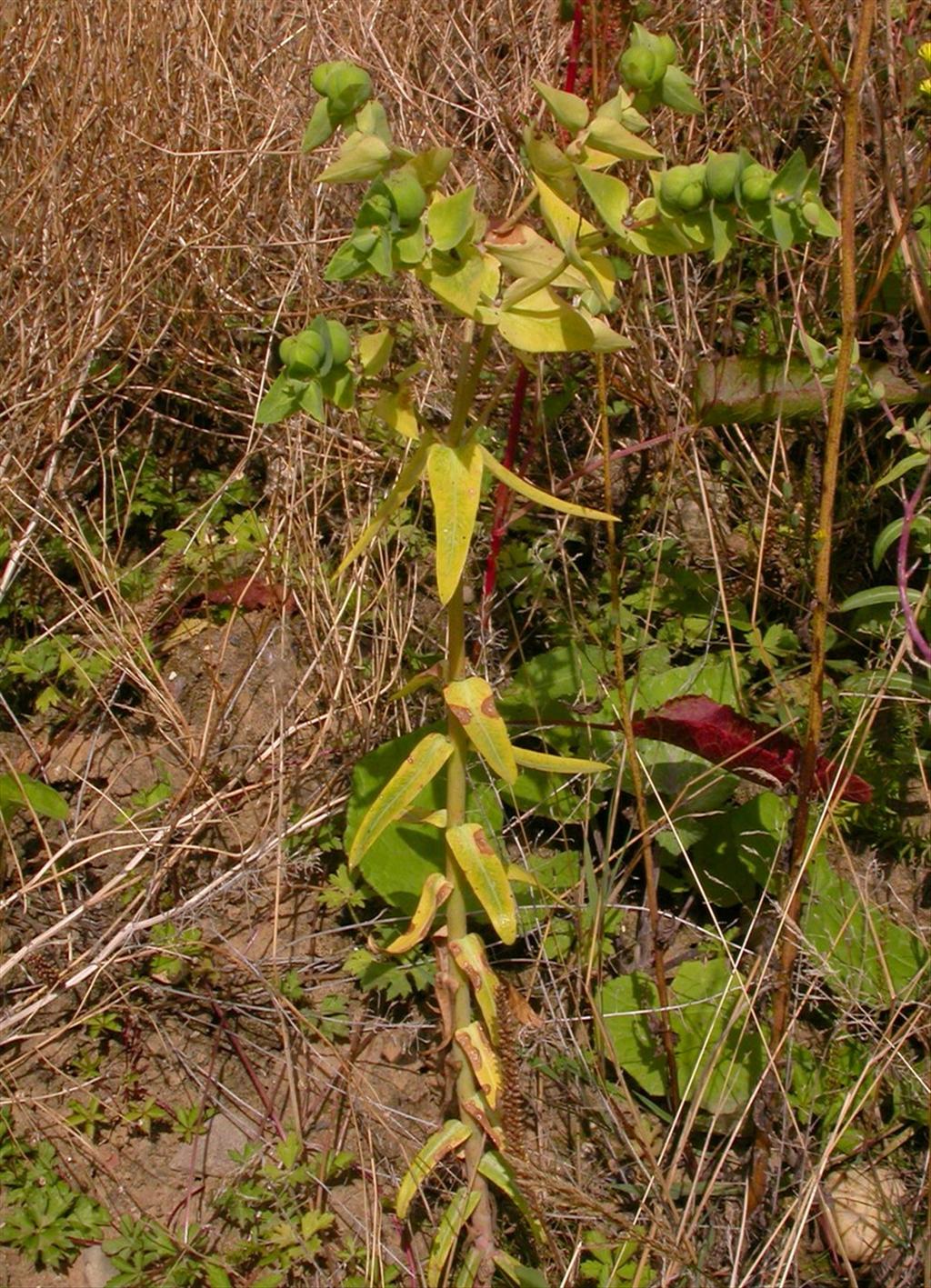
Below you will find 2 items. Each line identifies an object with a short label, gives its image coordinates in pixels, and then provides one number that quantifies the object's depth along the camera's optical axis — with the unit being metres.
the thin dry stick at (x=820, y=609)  1.22
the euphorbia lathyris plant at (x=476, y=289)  1.04
